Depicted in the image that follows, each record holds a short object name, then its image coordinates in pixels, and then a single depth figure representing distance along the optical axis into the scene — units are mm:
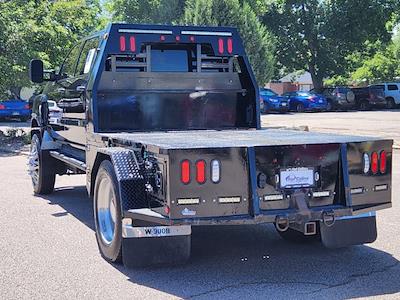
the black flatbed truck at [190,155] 4824
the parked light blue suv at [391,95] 39344
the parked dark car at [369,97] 38406
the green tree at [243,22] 26203
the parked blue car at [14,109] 28230
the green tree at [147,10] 36812
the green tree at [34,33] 17955
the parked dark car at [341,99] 37594
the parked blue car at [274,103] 34844
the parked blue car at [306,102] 36344
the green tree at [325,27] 40625
